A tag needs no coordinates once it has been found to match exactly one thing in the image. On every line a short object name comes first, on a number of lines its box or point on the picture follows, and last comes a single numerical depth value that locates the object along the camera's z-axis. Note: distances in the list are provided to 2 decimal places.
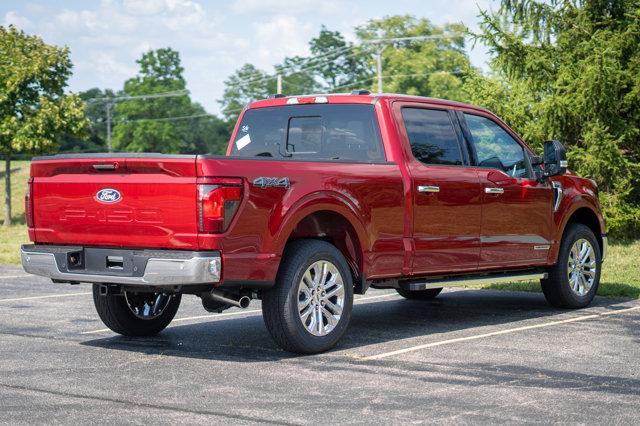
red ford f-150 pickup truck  7.31
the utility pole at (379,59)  50.44
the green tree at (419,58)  72.19
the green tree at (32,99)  33.06
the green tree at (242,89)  107.00
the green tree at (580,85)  17.12
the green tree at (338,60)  91.81
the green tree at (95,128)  99.25
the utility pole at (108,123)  96.50
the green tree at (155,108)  94.75
